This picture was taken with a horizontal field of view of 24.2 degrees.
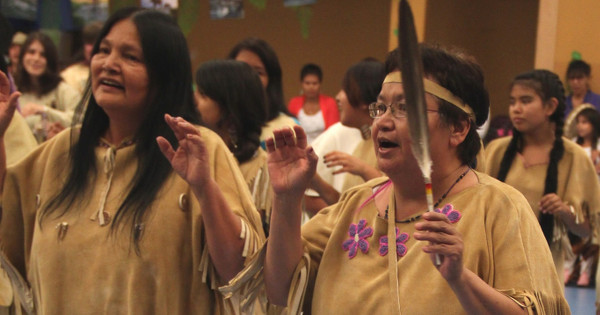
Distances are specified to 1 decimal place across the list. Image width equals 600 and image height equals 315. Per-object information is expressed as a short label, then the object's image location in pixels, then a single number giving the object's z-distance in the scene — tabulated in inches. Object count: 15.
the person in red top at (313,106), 664.9
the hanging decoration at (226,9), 532.8
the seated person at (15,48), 553.4
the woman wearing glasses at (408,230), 153.5
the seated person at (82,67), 485.5
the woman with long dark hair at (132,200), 183.7
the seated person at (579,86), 629.3
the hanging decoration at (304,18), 890.3
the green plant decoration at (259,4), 893.3
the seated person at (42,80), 432.5
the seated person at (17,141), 286.1
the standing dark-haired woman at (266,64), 349.8
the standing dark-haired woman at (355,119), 312.1
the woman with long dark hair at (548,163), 336.5
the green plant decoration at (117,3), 873.9
